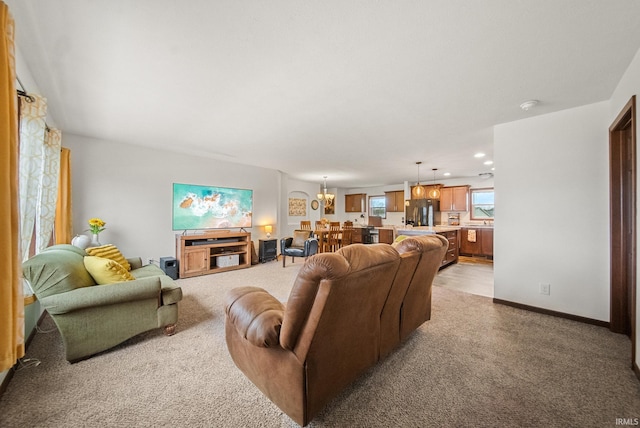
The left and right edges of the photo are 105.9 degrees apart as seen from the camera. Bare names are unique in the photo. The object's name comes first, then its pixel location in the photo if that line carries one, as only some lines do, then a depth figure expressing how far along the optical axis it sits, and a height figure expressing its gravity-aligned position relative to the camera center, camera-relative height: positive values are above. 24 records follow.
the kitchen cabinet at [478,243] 6.21 -0.78
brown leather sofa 1.14 -0.61
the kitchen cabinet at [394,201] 8.41 +0.47
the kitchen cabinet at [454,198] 7.07 +0.47
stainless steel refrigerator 6.73 +0.06
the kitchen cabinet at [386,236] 6.07 -0.55
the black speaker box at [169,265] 4.09 -0.86
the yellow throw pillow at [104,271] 2.13 -0.49
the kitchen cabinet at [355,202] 9.45 +0.48
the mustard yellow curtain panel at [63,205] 3.10 +0.14
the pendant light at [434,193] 6.04 +0.53
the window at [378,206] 9.05 +0.32
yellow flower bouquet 3.47 -0.12
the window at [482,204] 6.86 +0.29
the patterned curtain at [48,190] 2.47 +0.28
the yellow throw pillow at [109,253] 2.72 -0.44
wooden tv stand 4.35 -0.72
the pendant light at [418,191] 5.02 +0.48
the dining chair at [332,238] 5.93 -0.58
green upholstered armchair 1.81 -0.72
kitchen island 4.88 -0.42
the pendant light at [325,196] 7.29 +0.56
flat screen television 4.59 +0.17
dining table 5.89 -0.53
